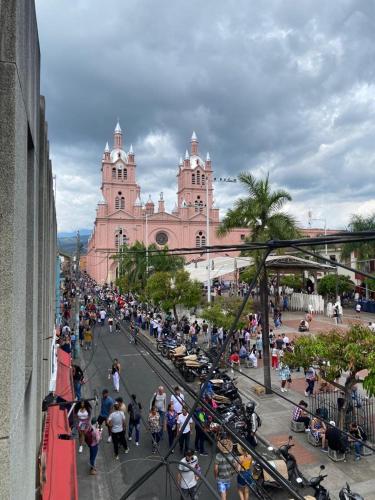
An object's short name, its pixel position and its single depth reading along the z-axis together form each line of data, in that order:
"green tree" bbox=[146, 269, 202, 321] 27.95
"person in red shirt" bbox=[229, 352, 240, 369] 18.33
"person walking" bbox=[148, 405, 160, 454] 10.49
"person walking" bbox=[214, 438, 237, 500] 7.77
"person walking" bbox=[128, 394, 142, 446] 10.90
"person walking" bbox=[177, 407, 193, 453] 10.14
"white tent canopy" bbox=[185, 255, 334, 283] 27.67
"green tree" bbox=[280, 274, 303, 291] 47.66
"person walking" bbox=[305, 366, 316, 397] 14.66
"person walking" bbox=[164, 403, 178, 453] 10.73
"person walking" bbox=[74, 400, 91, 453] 10.18
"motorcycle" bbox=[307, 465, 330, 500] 7.64
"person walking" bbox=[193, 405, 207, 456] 10.73
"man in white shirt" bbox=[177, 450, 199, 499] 7.86
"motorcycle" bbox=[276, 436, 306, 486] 8.63
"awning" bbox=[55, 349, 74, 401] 12.79
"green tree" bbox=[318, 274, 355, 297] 41.78
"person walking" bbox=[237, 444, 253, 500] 8.15
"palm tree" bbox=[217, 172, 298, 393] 16.36
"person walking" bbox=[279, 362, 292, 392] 15.51
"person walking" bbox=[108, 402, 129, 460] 10.23
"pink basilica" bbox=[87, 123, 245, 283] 72.62
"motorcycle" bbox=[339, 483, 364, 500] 7.22
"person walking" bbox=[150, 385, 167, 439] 11.58
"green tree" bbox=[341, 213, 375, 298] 38.38
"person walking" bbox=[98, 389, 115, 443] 11.12
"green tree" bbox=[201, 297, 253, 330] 20.88
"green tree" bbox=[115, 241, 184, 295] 38.06
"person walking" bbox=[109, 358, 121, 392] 14.77
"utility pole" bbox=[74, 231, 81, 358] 21.59
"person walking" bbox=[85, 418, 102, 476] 9.67
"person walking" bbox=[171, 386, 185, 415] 11.05
